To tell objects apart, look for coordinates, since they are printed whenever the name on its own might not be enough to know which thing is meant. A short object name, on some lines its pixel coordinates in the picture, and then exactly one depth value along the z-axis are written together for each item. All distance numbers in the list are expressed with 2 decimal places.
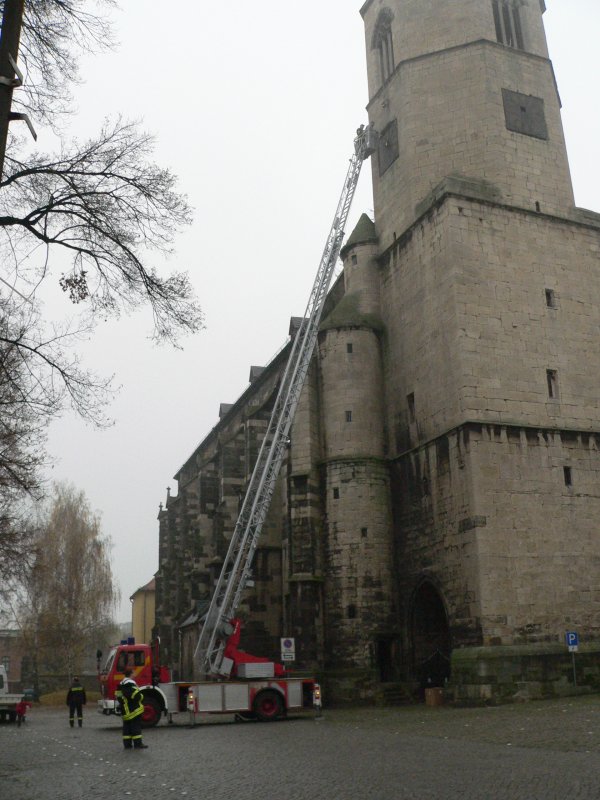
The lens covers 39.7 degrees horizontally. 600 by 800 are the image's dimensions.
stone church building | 24.84
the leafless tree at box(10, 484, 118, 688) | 51.50
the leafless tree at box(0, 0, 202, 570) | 10.12
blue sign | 22.73
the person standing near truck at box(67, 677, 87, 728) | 26.43
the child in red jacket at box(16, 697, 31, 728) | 28.48
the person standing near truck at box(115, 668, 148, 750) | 16.08
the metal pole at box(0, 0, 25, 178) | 7.90
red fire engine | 22.23
